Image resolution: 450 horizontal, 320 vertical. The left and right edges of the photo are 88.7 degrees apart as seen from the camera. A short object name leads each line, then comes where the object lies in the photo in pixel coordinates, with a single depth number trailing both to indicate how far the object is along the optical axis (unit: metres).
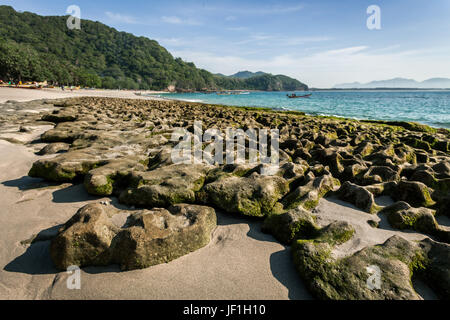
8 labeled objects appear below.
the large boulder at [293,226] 3.02
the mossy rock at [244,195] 3.48
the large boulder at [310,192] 3.59
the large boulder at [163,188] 3.65
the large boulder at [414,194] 3.88
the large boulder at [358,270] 2.14
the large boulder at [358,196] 3.67
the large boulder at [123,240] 2.48
